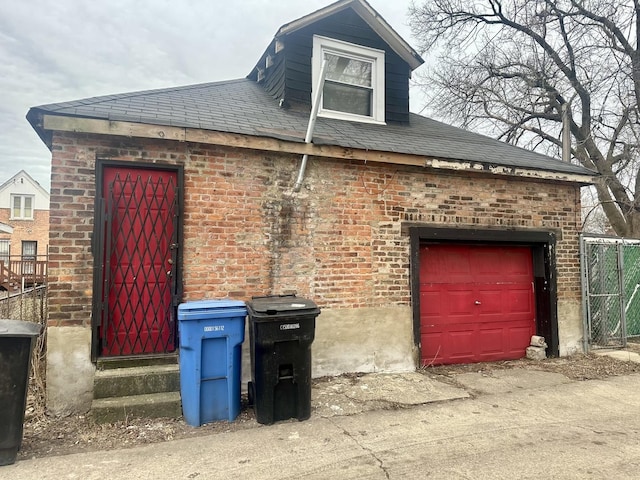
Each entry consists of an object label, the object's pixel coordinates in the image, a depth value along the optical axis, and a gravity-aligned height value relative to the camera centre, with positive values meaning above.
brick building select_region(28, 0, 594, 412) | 4.54 +0.60
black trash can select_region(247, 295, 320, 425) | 4.01 -0.98
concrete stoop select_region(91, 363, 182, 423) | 4.04 -1.39
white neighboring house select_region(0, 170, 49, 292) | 27.21 +3.30
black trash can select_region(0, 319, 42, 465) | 3.27 -1.00
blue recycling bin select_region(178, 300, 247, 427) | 3.97 -0.99
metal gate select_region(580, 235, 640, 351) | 7.24 -0.58
